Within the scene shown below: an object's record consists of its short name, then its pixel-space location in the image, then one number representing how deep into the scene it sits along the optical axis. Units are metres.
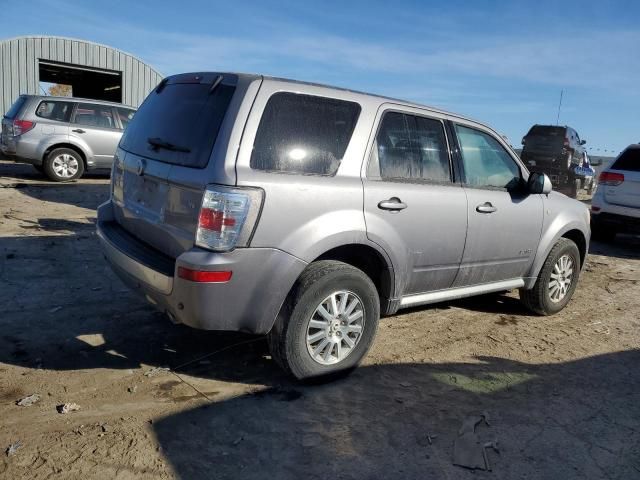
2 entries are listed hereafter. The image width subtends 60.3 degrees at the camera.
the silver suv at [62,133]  11.34
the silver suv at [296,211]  3.05
